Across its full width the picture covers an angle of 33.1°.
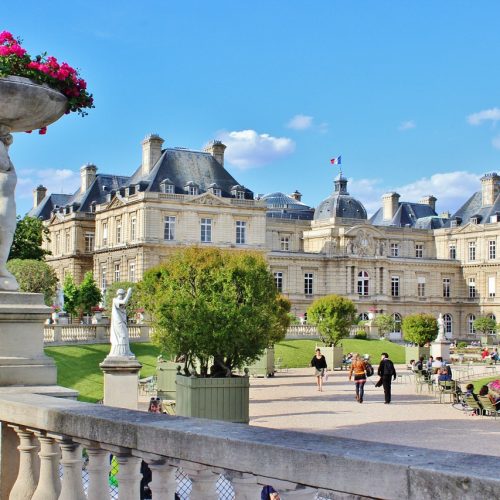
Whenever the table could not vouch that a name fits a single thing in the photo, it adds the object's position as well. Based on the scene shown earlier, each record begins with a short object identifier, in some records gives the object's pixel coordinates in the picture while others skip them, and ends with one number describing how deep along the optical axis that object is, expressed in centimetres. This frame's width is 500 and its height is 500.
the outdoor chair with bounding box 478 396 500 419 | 2050
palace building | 5681
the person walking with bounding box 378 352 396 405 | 2278
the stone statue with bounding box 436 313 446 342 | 4065
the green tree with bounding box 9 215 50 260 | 4875
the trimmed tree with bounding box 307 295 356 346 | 4078
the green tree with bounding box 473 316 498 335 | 6619
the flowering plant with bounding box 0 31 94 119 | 605
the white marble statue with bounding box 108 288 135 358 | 1852
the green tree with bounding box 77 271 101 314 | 5034
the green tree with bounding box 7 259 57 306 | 3738
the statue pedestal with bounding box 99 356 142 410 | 1788
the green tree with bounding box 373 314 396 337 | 5478
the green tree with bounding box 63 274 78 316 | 5031
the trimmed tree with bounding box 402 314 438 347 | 4272
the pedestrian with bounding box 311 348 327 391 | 2638
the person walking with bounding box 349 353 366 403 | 2322
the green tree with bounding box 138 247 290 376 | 1942
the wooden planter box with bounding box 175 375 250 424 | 1756
